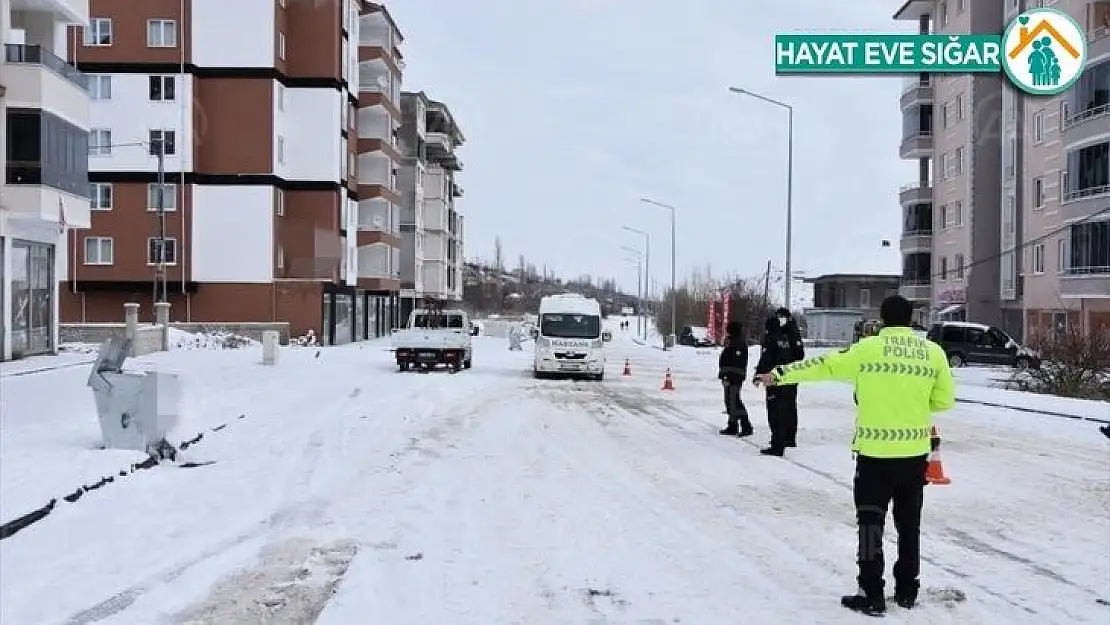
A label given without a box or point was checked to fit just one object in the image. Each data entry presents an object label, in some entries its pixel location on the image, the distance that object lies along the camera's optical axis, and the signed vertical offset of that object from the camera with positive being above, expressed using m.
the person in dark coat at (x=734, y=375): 15.84 -1.00
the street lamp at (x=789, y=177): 38.69 +4.85
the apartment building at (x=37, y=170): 28.05 +3.67
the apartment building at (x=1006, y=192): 40.66 +5.74
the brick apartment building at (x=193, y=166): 48.12 +6.39
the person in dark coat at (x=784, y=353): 14.24 -0.61
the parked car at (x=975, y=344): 41.34 -1.32
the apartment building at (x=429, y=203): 79.62 +8.42
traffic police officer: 6.48 -0.78
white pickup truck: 32.47 -1.25
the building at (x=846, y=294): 86.12 +1.45
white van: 30.67 -0.94
